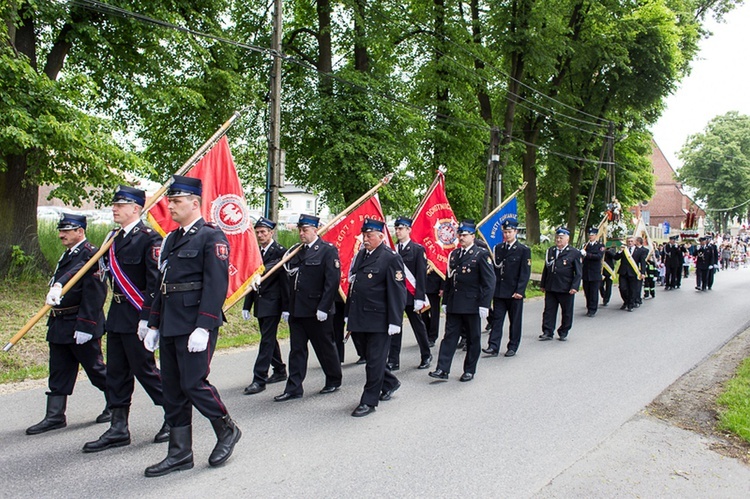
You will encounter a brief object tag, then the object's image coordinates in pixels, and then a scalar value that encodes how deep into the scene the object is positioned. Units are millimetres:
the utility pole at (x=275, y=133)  12148
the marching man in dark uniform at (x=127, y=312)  4883
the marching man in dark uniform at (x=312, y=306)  6461
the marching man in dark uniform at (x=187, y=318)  4355
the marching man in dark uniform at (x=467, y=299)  7406
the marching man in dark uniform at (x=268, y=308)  6829
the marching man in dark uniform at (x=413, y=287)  7926
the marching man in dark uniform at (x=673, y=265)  21031
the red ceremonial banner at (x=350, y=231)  9391
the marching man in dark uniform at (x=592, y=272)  14141
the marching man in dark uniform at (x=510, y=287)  9156
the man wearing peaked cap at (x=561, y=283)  10727
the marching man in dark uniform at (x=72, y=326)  5227
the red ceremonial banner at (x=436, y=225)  10938
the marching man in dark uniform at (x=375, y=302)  6027
